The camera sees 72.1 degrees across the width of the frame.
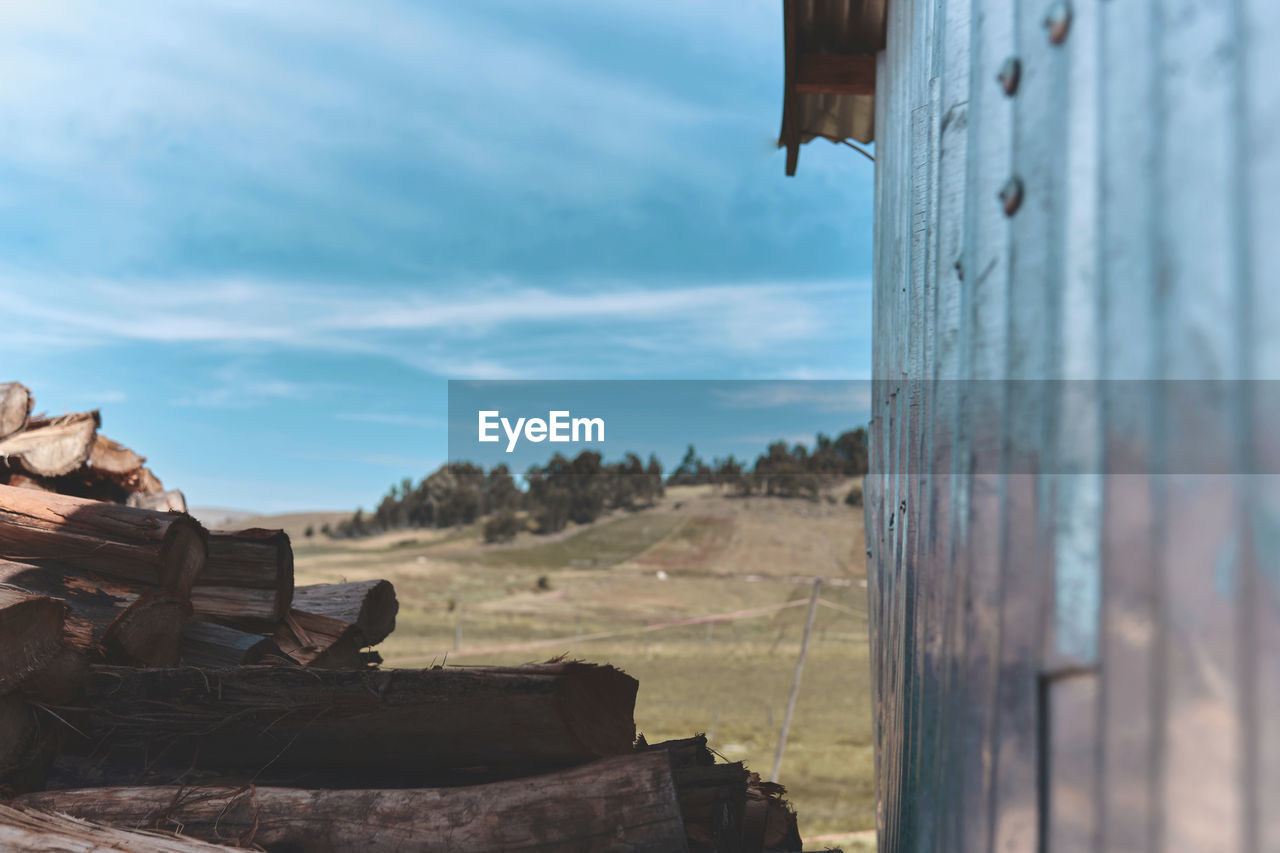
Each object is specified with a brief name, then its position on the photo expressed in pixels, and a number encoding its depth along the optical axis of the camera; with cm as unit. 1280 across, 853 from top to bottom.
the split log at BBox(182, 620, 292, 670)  390
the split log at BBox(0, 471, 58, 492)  583
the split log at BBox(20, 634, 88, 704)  310
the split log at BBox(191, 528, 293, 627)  419
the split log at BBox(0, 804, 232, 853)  250
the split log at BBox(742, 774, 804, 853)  318
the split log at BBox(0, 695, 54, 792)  305
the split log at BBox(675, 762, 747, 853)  294
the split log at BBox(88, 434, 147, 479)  653
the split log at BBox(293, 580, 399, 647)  470
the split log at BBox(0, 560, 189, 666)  347
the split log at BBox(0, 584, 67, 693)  292
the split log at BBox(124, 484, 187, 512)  670
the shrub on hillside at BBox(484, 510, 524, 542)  5853
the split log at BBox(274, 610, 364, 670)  429
